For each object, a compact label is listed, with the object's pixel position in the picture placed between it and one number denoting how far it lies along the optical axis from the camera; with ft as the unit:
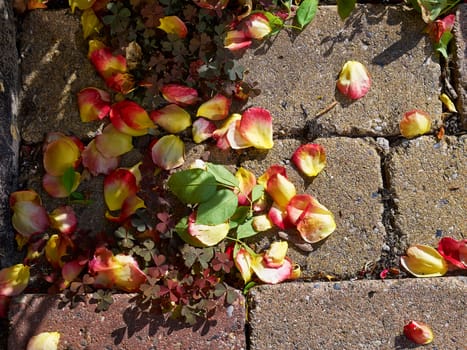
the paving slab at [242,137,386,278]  2.69
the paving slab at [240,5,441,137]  2.76
